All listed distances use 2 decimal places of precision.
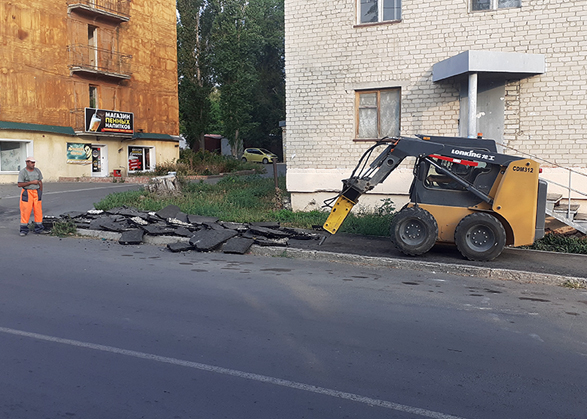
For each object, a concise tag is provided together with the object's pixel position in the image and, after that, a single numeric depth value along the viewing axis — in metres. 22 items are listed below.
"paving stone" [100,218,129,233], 12.15
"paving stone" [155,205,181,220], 13.41
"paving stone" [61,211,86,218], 13.71
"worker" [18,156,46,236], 12.36
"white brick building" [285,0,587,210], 12.21
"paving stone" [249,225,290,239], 11.19
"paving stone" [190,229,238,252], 10.54
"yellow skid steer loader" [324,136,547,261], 9.09
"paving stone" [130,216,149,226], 12.41
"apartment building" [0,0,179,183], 26.23
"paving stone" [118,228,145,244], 11.36
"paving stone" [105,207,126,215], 13.65
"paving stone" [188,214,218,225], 13.22
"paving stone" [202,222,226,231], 11.70
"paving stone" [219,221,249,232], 11.51
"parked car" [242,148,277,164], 51.81
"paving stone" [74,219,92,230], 12.70
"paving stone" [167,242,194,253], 10.48
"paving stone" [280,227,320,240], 11.48
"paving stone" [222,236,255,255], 10.43
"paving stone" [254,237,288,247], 10.73
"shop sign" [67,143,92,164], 29.38
